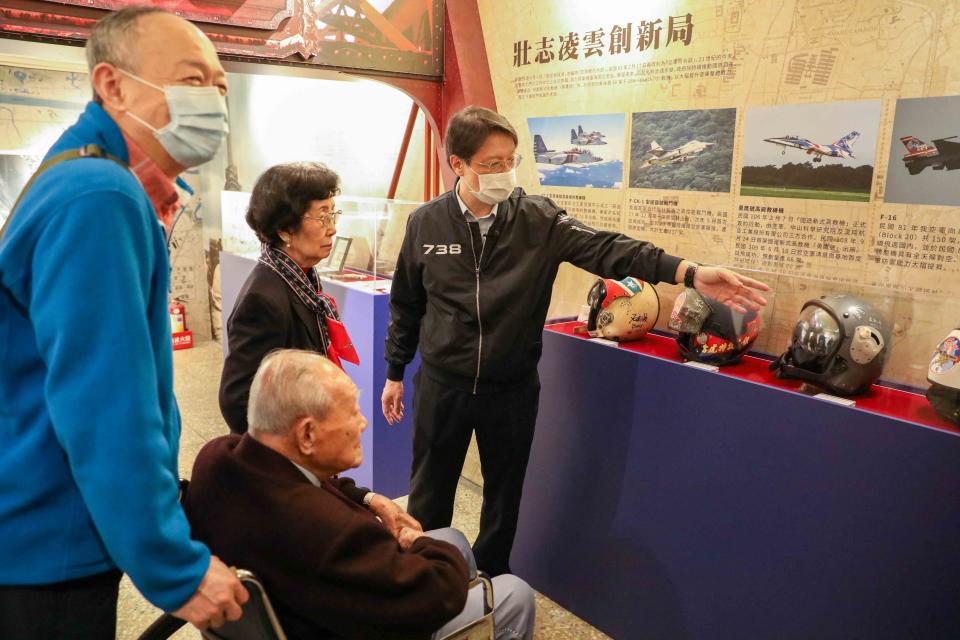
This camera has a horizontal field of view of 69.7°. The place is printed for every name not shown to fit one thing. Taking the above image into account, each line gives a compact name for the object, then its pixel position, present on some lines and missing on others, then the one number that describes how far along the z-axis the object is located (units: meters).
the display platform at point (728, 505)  1.85
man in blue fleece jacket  1.03
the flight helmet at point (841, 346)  2.03
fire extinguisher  6.63
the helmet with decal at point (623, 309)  2.63
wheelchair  1.24
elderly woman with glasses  1.94
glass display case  3.87
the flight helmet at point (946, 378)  1.82
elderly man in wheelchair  1.31
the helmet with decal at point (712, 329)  2.33
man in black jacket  2.39
